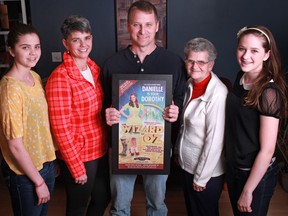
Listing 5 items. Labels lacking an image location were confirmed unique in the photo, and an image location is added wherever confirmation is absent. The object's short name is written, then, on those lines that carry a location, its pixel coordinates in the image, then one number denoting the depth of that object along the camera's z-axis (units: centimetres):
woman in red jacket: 161
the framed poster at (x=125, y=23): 365
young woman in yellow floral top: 144
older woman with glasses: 161
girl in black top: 142
